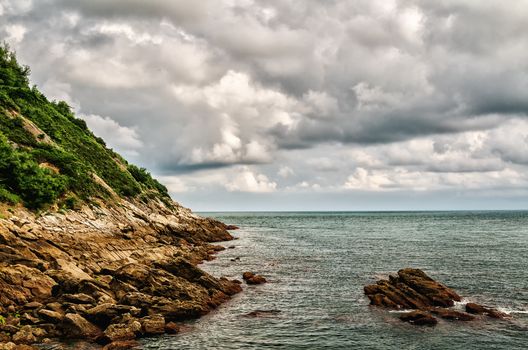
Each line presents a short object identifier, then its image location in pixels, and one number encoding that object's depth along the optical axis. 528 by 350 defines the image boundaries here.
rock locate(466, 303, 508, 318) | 33.00
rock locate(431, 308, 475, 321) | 32.09
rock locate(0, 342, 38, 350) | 22.31
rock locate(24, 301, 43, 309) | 27.95
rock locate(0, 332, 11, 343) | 23.42
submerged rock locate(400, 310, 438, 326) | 30.98
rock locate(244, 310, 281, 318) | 33.94
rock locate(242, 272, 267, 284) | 46.91
